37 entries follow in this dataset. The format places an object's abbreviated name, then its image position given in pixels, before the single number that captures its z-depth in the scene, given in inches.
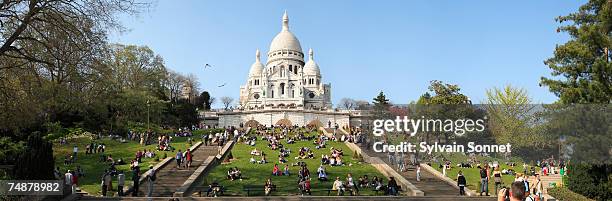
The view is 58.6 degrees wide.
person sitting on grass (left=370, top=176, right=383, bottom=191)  767.7
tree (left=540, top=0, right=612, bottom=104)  741.3
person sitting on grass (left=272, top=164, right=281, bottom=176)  916.0
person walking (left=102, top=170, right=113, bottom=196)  719.1
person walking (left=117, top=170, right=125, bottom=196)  697.6
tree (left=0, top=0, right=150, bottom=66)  534.6
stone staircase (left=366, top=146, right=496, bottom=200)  770.8
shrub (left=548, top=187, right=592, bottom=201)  717.5
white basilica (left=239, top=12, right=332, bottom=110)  4079.7
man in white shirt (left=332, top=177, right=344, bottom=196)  742.5
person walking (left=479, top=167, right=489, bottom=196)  728.3
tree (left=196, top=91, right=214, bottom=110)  3496.6
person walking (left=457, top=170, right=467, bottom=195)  746.8
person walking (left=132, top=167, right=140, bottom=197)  709.3
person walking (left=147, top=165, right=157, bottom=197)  688.4
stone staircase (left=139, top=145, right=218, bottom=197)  757.7
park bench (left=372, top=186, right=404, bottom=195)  753.6
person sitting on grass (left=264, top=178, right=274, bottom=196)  732.5
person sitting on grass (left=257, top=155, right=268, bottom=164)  1059.3
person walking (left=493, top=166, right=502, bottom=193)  728.3
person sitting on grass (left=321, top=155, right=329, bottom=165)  1059.9
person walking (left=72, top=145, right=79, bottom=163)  1079.8
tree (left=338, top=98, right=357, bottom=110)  4879.2
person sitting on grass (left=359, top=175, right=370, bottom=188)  817.9
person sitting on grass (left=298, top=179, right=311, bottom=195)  742.9
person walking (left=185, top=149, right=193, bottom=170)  951.0
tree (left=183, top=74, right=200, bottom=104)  3048.7
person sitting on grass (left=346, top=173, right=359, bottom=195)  759.7
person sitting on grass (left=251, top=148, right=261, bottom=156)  1187.0
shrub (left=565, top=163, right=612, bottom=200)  721.0
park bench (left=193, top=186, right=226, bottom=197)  729.0
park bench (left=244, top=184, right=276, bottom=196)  734.7
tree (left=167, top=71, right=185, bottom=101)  2711.6
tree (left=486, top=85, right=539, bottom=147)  904.3
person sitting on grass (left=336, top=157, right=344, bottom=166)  1037.2
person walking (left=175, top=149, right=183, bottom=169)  942.4
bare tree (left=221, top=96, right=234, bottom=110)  4793.3
